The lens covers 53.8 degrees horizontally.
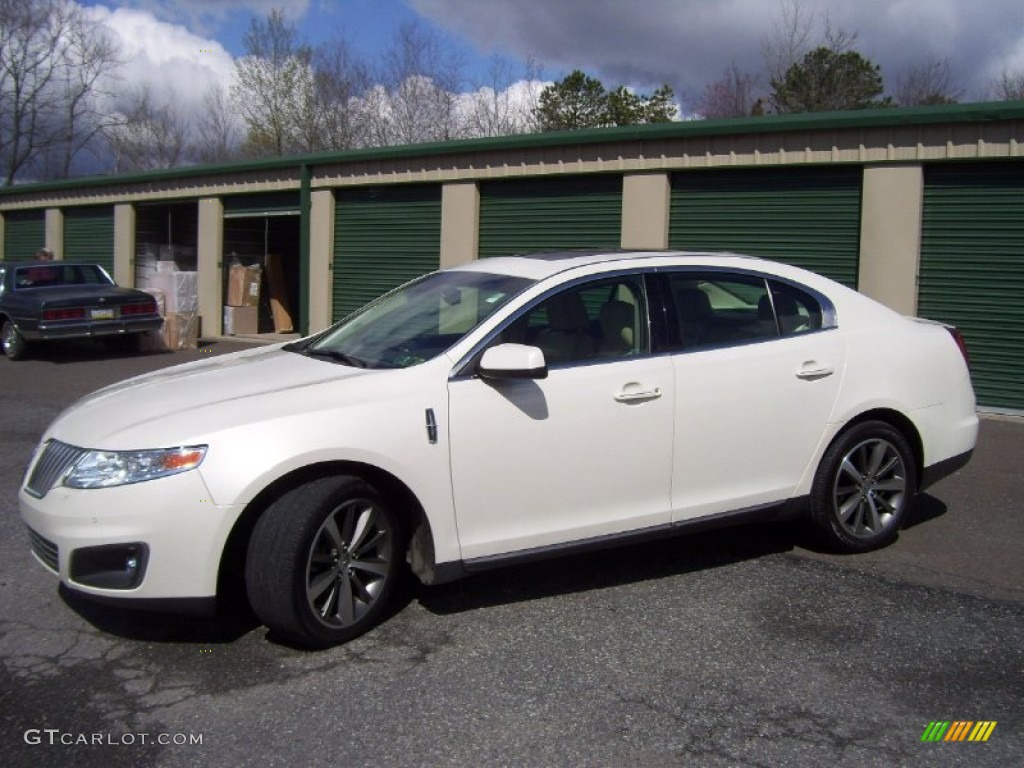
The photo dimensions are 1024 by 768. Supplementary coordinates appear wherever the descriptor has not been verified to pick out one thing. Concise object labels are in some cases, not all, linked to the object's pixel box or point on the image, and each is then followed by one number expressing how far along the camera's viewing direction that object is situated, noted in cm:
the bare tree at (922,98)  2733
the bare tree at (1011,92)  2569
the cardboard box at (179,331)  1781
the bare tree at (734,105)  3234
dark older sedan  1535
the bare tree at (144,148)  4530
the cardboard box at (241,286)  1986
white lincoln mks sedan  396
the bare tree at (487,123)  3175
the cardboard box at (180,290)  1945
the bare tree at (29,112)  4131
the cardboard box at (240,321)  1972
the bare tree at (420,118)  3234
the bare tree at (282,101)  3650
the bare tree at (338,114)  3482
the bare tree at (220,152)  4050
